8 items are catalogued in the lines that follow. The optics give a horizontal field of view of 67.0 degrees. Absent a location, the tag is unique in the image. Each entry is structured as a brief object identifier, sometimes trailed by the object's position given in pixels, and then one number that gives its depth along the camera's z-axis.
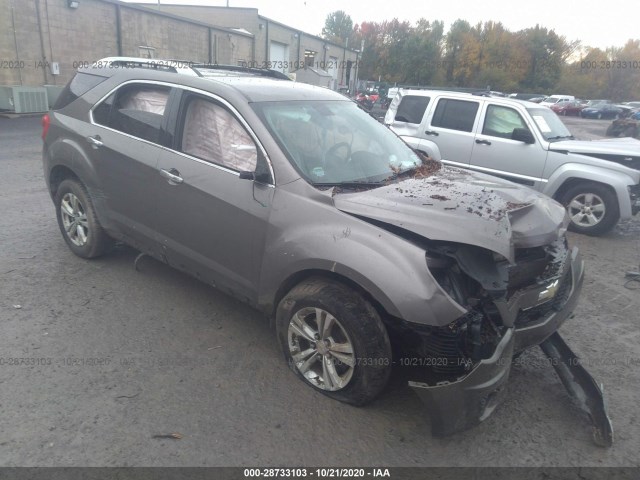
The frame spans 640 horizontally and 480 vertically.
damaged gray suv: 2.67
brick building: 16.83
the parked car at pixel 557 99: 47.42
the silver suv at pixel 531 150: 6.83
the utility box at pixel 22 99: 15.77
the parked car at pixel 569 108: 46.44
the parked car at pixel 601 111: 43.69
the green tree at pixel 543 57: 55.84
